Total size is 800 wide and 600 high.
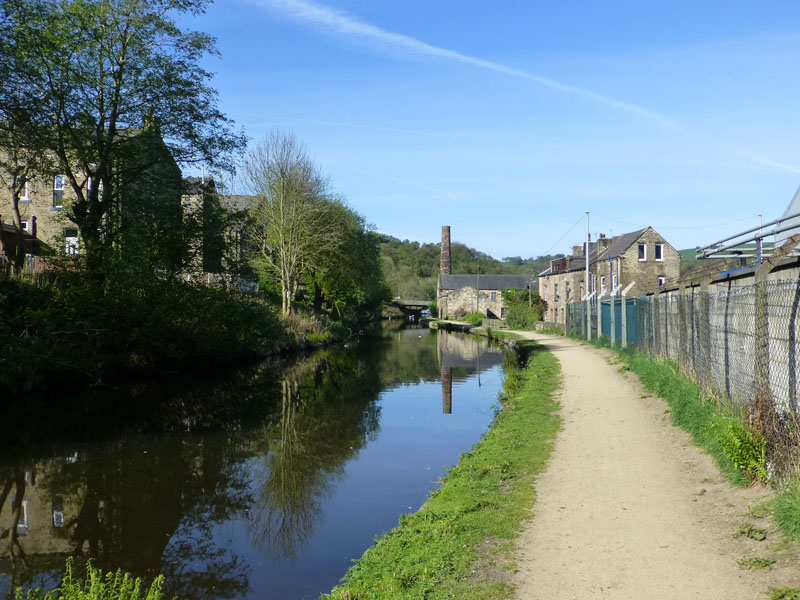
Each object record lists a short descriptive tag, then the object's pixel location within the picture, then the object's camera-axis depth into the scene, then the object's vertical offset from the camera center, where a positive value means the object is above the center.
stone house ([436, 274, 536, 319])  80.06 +1.74
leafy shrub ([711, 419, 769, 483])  6.20 -1.45
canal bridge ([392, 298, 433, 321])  97.94 +0.20
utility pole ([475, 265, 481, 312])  80.56 +1.09
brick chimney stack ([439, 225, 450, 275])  90.19 +6.91
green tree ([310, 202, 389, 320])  39.84 +2.71
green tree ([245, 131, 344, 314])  35.97 +4.93
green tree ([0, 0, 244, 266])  16.89 +6.15
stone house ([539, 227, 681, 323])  40.88 +2.61
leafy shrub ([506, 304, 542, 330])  52.91 -0.80
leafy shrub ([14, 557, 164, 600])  3.96 -1.77
